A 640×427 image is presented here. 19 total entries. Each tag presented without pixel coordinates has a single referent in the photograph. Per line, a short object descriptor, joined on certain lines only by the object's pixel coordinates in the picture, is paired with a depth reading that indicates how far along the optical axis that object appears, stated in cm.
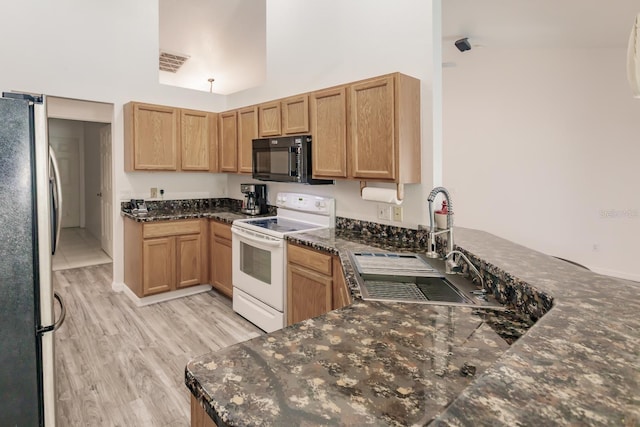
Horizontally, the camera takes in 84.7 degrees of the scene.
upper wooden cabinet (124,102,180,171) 388
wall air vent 571
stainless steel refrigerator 140
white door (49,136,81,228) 750
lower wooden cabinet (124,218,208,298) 369
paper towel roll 266
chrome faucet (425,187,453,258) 189
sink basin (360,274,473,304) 153
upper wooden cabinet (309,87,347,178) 281
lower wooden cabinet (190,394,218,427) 95
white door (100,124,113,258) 536
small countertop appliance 414
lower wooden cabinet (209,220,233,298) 378
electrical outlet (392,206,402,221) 285
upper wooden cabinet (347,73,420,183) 247
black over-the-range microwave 312
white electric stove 294
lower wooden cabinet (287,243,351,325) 245
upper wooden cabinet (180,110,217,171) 425
